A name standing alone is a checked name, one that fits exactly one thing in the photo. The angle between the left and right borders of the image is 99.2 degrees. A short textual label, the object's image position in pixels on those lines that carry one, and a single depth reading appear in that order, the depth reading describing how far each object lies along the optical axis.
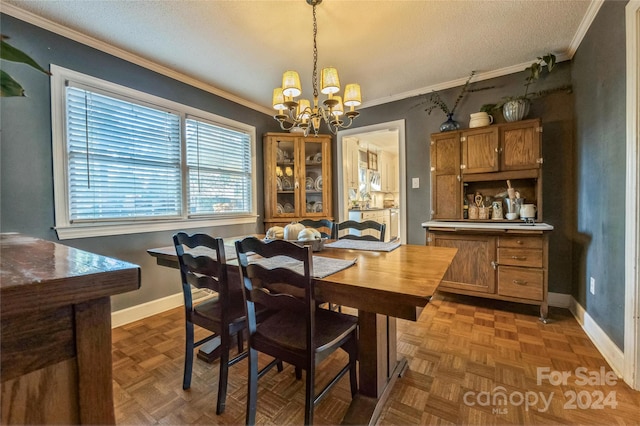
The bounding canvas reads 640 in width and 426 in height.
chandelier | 1.82
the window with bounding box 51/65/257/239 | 2.13
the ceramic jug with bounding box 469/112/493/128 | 2.79
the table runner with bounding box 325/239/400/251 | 1.82
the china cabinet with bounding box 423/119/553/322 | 2.42
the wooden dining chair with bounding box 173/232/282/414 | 1.40
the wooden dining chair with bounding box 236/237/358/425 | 1.14
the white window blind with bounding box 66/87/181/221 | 2.18
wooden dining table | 1.01
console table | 0.35
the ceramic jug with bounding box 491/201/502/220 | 2.82
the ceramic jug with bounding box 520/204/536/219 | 2.58
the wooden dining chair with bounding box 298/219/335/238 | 2.47
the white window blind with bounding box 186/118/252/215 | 3.00
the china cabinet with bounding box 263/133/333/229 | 3.76
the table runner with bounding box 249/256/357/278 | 1.25
